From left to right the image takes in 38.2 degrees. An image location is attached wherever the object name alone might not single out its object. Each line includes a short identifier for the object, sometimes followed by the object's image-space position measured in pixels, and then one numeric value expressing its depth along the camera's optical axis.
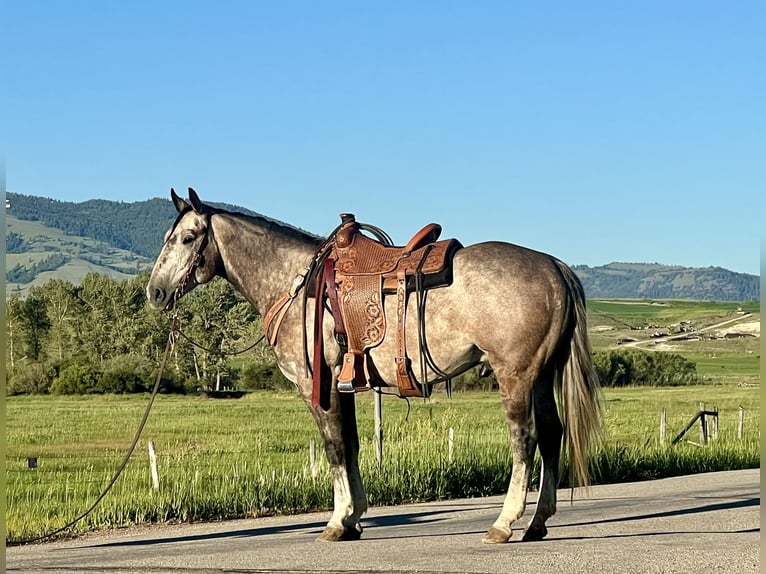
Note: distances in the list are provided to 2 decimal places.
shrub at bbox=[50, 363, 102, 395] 73.00
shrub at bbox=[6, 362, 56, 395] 73.78
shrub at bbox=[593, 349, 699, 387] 83.56
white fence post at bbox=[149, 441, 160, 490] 16.34
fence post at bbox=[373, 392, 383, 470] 16.65
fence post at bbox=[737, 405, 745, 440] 27.24
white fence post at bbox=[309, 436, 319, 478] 16.05
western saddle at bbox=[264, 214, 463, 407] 9.54
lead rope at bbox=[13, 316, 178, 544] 10.34
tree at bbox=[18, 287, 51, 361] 87.81
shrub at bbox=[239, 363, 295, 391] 76.56
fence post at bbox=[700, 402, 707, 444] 26.25
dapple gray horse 9.23
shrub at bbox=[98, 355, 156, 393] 72.81
